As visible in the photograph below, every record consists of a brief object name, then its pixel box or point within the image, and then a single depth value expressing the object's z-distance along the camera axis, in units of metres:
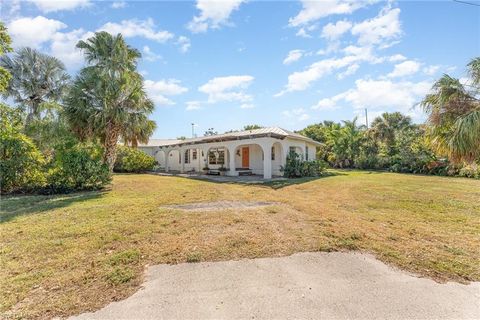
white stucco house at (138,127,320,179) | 18.19
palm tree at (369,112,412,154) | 30.41
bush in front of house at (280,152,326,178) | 18.80
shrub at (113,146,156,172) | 24.11
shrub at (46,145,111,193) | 11.38
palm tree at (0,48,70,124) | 23.23
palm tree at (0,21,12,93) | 7.31
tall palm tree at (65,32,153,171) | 13.89
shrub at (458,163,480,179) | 18.84
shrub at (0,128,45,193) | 10.67
